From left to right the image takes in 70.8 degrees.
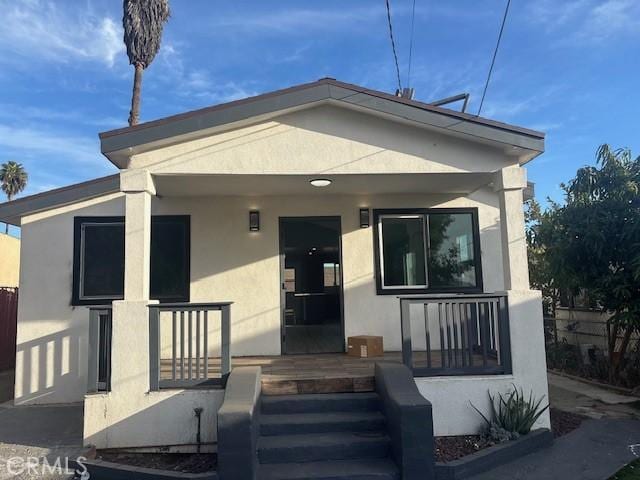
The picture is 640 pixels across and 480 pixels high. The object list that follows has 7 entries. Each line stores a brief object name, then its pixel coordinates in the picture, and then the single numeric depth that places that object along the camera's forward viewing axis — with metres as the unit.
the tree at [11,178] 38.09
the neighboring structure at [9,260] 15.27
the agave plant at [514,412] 4.56
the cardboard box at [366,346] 6.12
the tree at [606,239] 6.35
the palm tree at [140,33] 14.20
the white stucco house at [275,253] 4.65
